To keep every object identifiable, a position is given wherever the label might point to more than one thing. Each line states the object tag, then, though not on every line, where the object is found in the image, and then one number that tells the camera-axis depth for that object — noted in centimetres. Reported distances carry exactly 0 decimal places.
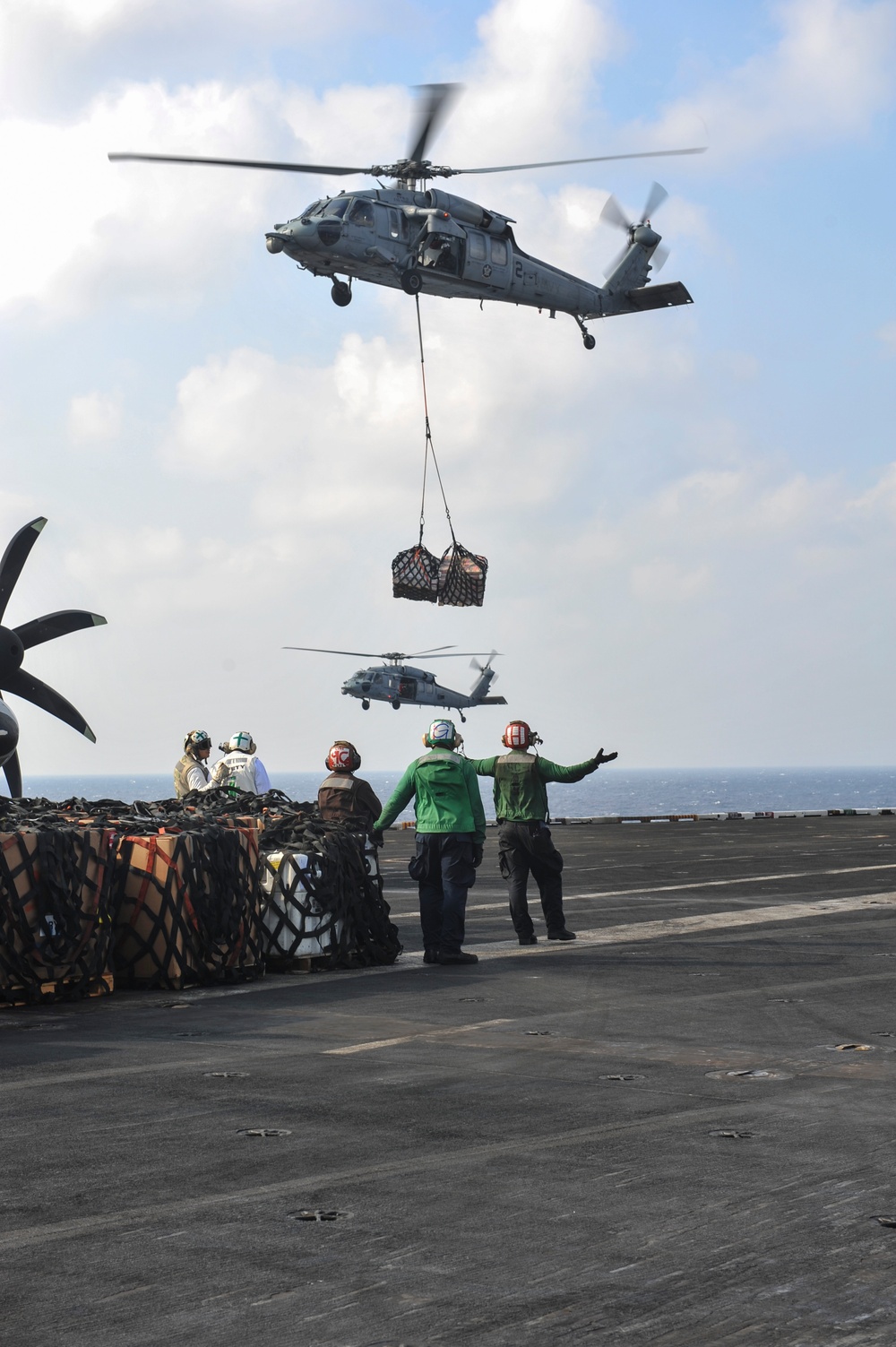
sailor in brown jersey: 1438
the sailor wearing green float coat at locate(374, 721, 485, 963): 1345
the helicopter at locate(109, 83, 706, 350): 2975
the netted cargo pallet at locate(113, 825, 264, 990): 1145
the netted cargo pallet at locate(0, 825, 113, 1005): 1034
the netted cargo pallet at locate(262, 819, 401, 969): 1266
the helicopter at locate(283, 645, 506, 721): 6625
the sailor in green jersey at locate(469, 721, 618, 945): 1496
